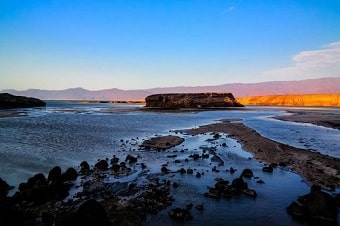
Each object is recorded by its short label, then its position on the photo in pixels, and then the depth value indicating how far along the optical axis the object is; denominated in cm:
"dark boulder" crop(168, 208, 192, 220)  1429
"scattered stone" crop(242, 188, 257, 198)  1766
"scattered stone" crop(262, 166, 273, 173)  2323
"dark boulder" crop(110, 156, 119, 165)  2576
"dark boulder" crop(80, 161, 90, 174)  2268
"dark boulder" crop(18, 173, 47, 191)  1809
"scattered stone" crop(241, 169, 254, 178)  2150
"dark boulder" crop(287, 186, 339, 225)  1410
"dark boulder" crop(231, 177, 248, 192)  1831
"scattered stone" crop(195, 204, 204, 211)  1548
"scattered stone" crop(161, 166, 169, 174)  2294
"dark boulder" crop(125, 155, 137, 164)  2645
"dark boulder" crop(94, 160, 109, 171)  2355
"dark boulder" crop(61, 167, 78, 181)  2038
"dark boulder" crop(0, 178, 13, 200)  1785
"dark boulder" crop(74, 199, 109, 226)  1205
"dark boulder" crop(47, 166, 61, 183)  1953
